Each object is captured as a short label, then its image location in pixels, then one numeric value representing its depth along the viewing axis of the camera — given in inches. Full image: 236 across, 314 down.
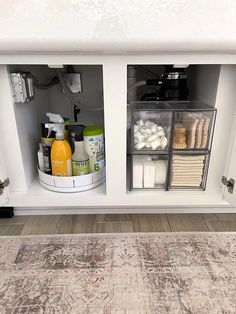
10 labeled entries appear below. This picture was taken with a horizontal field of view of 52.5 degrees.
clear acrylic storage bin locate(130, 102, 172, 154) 29.8
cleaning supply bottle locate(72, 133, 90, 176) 30.6
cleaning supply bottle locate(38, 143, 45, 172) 32.1
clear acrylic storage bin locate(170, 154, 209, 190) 30.5
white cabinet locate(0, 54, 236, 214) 24.2
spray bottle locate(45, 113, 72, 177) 30.1
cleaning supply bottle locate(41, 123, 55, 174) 31.6
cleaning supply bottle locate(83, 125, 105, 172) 31.1
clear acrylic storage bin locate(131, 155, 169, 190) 31.2
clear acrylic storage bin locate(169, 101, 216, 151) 29.1
